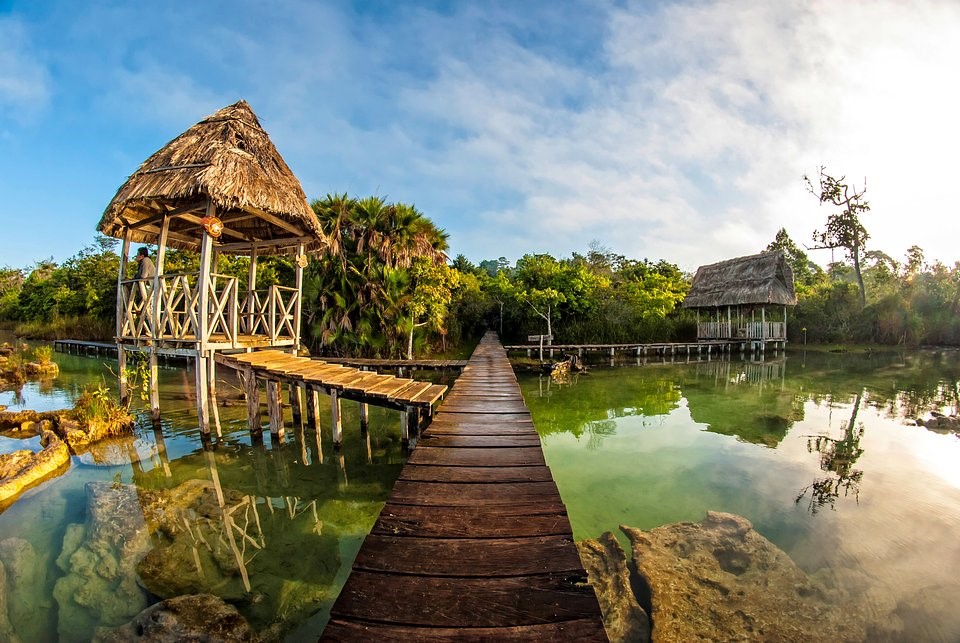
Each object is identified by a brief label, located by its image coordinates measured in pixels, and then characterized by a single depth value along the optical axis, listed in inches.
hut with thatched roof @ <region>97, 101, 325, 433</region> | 283.0
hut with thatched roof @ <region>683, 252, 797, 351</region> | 917.8
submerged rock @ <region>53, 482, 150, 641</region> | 130.1
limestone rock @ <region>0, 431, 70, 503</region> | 214.2
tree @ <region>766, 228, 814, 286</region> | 1554.5
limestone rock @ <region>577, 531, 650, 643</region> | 124.4
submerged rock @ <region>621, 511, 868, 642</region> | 123.3
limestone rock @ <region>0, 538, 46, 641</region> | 124.1
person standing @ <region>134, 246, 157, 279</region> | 328.2
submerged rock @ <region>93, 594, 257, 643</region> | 109.3
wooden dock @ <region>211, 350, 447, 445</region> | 248.0
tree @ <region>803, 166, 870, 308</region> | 1285.7
